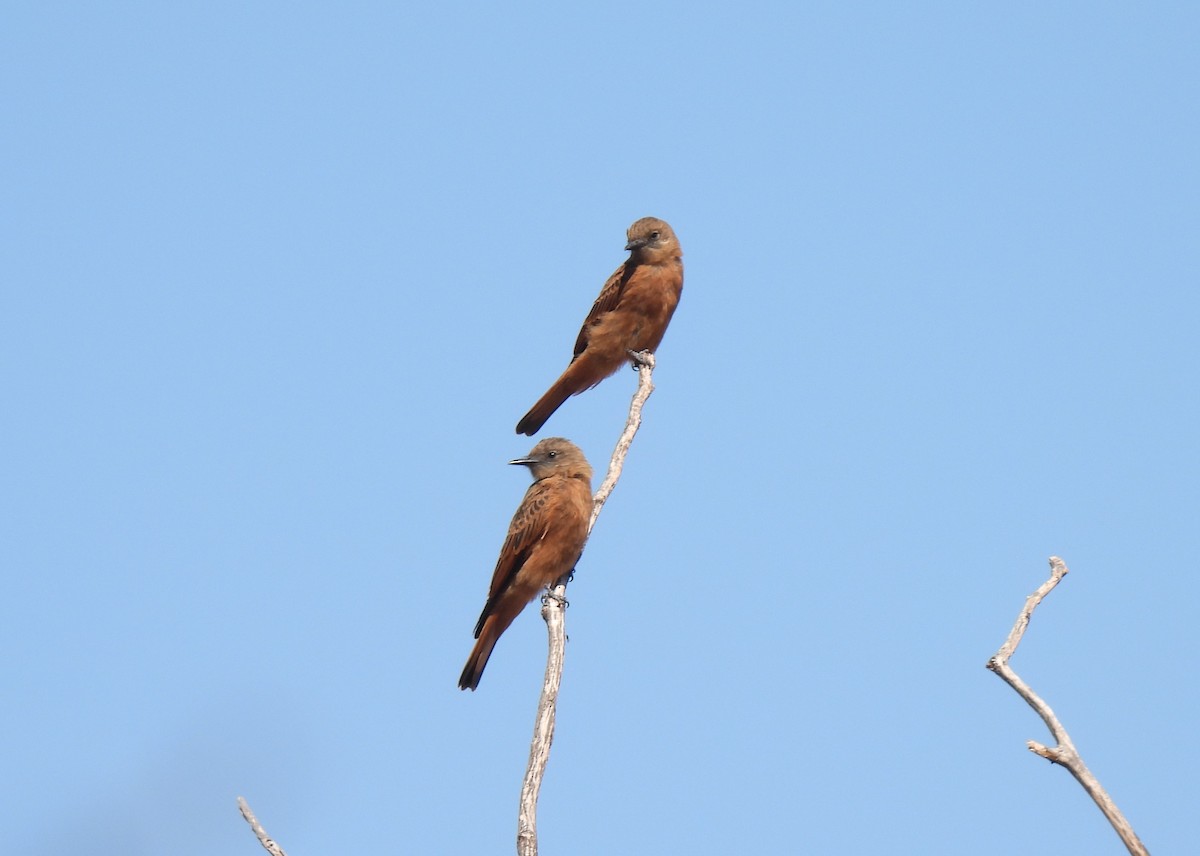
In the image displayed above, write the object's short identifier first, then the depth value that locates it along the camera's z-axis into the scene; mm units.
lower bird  19844
